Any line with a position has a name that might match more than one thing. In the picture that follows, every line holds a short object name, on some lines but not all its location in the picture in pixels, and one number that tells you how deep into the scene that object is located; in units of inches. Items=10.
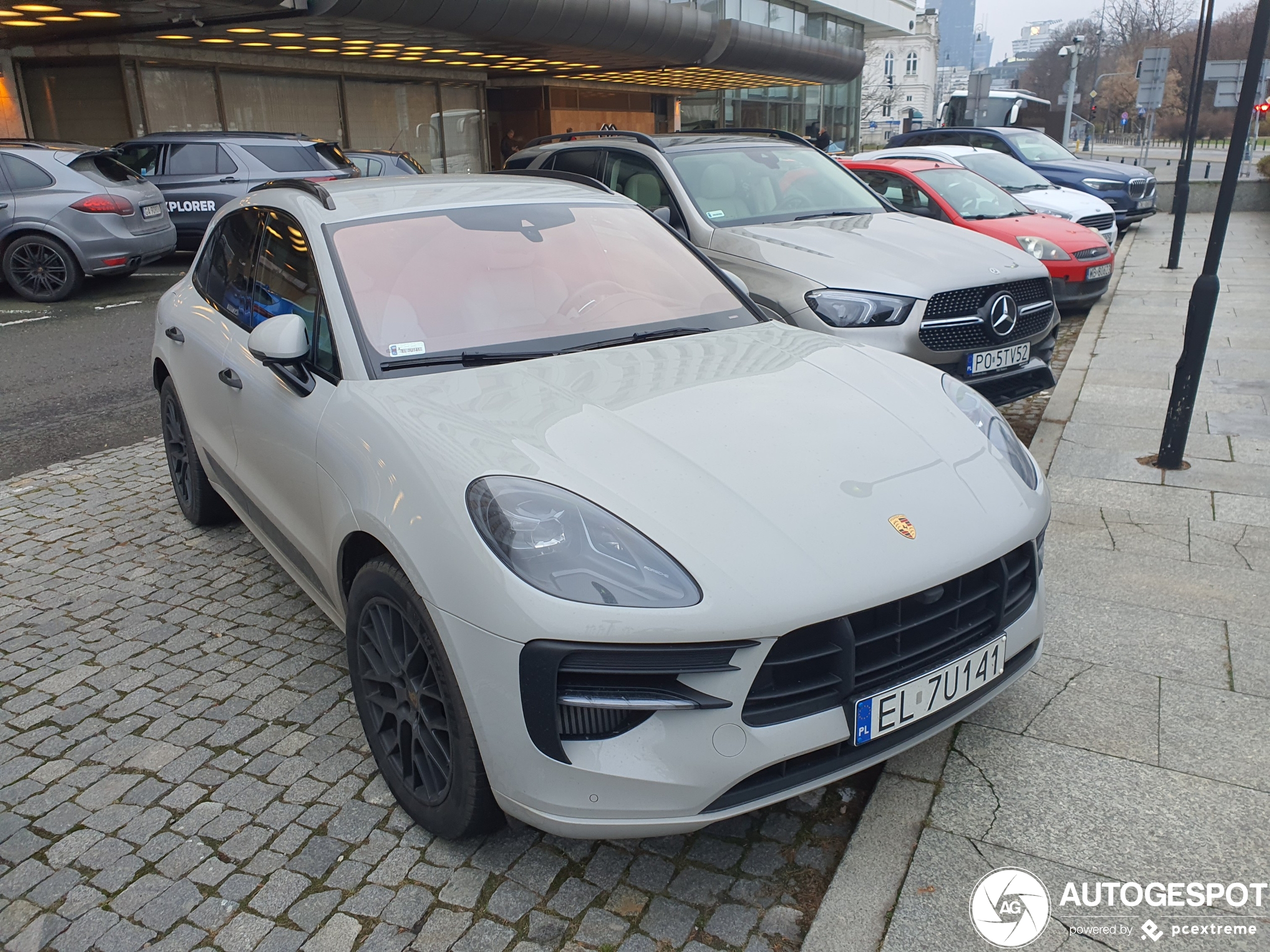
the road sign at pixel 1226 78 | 636.1
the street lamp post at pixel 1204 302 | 192.4
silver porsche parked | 435.5
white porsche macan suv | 86.1
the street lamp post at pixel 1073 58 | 1333.7
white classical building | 4234.7
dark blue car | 615.5
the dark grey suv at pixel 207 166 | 550.3
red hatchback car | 368.8
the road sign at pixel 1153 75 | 708.7
